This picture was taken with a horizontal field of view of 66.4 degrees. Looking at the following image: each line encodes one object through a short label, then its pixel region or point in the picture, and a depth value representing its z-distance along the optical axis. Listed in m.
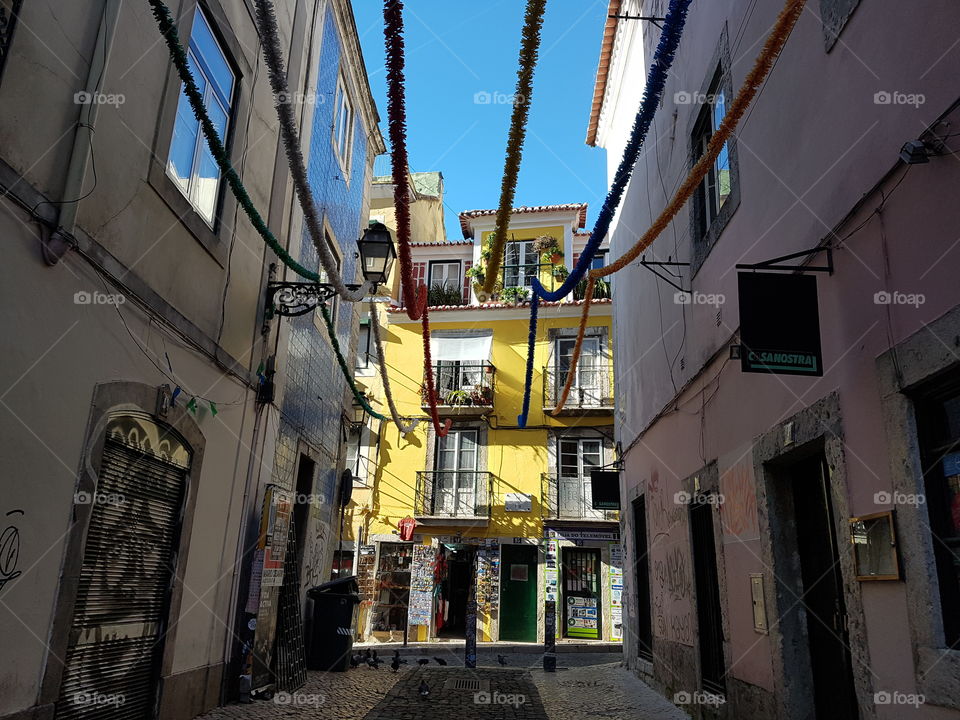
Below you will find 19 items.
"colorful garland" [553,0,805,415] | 3.95
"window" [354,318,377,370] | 22.11
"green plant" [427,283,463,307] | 23.08
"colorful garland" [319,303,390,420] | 8.66
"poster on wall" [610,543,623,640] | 18.97
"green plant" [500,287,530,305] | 22.41
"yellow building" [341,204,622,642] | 19.62
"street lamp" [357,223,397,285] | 7.52
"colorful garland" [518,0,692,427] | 4.17
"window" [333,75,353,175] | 11.40
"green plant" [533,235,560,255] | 22.48
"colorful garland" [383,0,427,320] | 3.50
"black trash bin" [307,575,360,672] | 9.60
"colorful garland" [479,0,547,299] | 3.85
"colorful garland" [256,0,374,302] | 3.63
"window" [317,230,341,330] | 10.65
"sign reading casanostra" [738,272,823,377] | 4.24
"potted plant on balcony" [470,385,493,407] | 20.97
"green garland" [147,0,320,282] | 4.05
